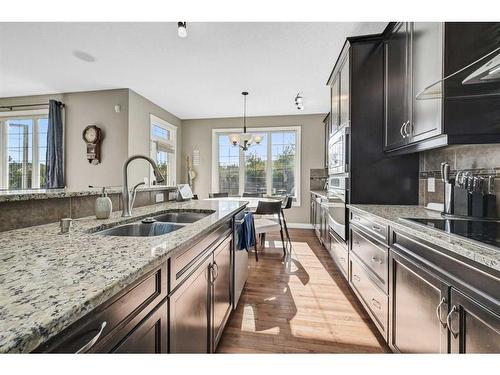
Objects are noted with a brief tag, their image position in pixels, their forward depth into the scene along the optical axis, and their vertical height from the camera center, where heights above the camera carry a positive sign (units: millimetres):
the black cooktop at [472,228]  902 -197
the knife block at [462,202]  1397 -98
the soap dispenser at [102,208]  1314 -134
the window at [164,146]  4816 +856
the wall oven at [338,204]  2303 -206
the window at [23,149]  4508 +693
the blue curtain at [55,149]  4160 +633
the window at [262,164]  5520 +515
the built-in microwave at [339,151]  2281 +377
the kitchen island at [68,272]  384 -222
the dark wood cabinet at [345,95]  2271 +940
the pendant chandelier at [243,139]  4064 +826
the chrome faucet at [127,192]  1460 -47
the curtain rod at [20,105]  4339 +1495
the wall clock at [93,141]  4059 +759
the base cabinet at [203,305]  889 -576
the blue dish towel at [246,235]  2032 -454
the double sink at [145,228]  1271 -257
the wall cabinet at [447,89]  1280 +566
